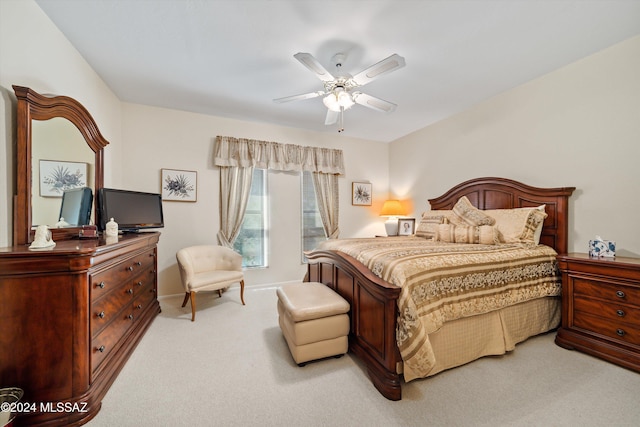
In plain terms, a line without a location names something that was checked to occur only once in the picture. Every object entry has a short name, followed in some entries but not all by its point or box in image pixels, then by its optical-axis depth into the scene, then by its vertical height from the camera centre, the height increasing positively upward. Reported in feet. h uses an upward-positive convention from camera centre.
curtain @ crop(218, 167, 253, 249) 12.81 +0.64
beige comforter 5.35 -1.81
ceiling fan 6.41 +3.95
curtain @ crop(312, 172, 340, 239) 14.96 +0.68
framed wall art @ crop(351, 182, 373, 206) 16.05 +1.25
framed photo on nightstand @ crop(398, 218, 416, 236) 15.07 -0.89
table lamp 15.35 -0.07
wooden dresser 4.45 -2.28
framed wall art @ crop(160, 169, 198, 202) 11.87 +1.35
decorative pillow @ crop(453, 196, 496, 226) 9.55 -0.13
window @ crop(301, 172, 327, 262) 14.90 -0.38
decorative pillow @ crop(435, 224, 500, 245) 8.78 -0.84
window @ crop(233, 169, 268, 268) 13.64 -0.91
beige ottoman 6.32 -3.05
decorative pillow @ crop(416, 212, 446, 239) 11.23 -0.64
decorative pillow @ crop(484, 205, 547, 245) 8.68 -0.50
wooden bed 5.46 -2.11
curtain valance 12.76 +3.19
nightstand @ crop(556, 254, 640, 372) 6.21 -2.66
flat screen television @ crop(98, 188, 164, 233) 8.29 +0.11
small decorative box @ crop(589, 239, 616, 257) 7.06 -1.07
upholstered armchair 9.54 -2.57
